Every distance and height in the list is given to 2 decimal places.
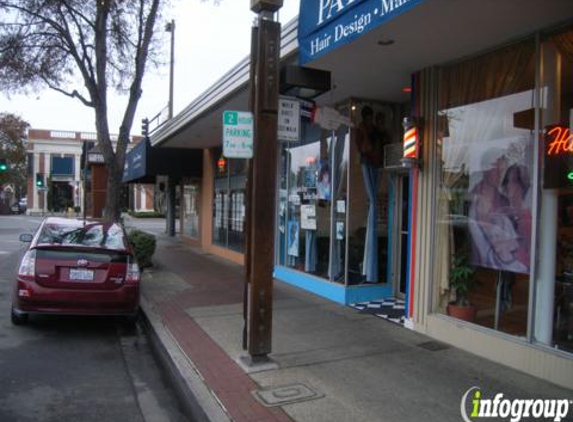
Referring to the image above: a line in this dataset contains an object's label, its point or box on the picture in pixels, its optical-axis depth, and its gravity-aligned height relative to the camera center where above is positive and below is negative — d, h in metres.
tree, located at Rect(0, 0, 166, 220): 12.53 +3.61
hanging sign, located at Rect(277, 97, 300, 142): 5.51 +0.86
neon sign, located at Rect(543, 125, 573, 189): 4.99 +0.48
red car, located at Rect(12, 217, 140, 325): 6.66 -1.06
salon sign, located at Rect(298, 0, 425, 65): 4.78 +1.85
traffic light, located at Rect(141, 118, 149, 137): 17.87 +2.46
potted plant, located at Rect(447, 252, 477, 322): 6.24 -0.97
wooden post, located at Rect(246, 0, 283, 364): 5.22 +0.22
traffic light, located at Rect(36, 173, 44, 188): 33.61 +0.94
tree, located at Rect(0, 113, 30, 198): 54.03 +5.77
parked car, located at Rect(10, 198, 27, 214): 62.93 -1.57
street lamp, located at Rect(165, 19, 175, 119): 19.53 +5.21
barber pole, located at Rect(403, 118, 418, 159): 6.74 +0.84
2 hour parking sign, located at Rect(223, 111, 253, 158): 5.11 +0.64
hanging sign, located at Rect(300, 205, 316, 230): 9.82 -0.29
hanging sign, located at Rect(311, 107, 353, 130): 8.09 +1.32
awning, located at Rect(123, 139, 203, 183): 16.58 +1.22
